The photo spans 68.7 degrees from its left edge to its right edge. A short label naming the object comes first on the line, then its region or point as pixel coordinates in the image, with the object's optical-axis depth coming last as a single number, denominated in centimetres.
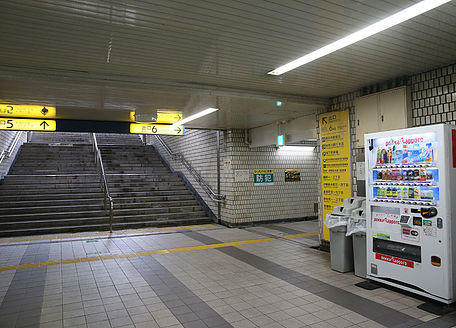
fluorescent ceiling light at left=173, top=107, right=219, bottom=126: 744
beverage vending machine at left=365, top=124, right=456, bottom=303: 400
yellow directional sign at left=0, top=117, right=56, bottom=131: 723
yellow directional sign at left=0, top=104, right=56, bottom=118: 682
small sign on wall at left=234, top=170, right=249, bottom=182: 1012
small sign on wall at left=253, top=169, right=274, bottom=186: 1041
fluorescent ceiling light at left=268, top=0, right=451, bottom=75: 321
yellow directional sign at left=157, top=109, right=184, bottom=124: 776
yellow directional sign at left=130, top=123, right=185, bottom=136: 823
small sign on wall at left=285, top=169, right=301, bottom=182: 1101
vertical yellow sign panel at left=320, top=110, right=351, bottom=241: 644
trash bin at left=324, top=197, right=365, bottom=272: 536
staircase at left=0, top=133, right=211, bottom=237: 938
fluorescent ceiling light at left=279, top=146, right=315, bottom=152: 1110
